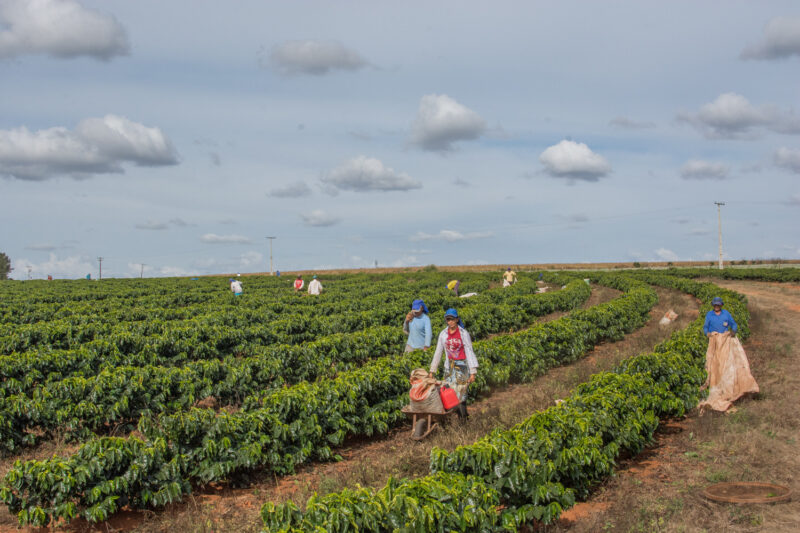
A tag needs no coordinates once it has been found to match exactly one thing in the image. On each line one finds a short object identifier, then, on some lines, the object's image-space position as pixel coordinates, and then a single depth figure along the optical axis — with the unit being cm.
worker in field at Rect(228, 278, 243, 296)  2958
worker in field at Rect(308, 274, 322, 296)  2907
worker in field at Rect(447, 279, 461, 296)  2830
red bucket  816
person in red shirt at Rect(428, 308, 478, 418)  834
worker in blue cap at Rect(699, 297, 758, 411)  993
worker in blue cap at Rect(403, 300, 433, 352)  1051
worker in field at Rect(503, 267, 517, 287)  3400
